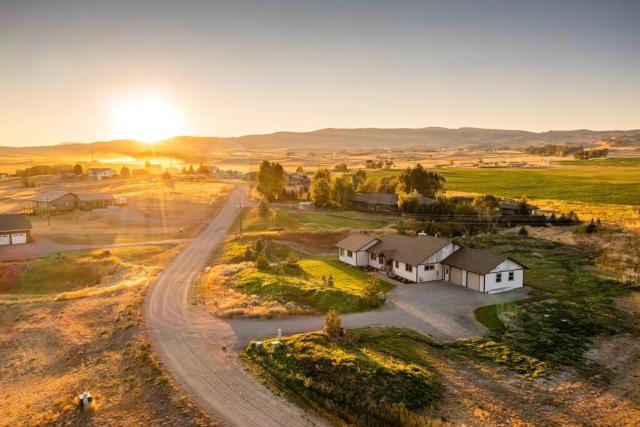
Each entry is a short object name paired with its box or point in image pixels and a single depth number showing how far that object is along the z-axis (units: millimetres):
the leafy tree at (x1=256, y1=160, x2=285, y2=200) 120438
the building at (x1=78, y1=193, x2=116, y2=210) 103812
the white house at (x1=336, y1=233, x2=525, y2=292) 48406
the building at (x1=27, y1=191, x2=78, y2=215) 98938
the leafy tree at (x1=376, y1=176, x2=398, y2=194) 116375
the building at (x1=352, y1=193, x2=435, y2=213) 102156
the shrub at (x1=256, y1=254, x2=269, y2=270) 54619
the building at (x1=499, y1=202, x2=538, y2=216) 91775
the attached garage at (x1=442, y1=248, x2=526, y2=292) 47906
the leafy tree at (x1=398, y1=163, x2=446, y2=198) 108625
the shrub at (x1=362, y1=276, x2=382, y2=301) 43456
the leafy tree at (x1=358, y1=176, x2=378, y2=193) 118900
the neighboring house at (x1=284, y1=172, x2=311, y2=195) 133250
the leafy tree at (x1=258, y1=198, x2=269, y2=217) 95719
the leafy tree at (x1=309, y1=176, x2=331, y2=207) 110188
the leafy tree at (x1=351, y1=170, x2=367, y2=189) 129012
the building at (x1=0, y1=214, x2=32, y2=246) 71812
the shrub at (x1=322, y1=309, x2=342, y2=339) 34000
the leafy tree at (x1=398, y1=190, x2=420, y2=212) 95675
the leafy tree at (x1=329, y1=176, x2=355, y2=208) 110000
